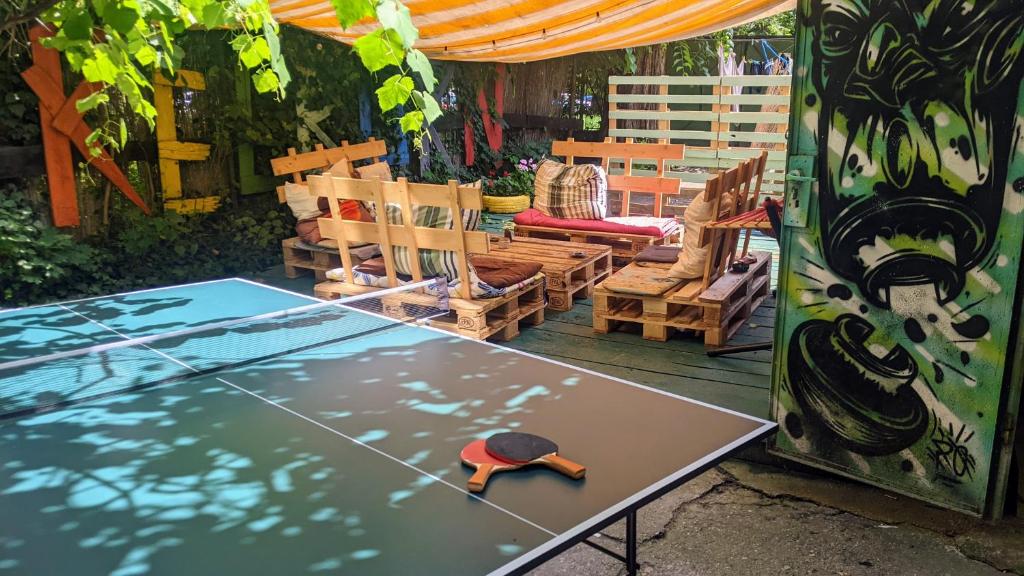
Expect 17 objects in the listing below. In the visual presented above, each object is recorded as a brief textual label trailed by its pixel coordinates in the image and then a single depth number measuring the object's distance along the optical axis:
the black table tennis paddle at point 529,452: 2.14
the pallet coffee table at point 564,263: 6.83
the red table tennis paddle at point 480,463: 2.07
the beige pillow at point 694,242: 5.74
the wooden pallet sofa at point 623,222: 7.91
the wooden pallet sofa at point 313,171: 7.64
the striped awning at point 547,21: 6.91
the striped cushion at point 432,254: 5.66
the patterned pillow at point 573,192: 8.22
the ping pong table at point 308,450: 1.82
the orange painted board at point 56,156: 6.66
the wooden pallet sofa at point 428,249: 5.50
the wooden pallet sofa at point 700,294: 5.75
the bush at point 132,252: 6.52
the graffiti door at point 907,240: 3.19
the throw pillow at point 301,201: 7.89
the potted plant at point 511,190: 10.98
